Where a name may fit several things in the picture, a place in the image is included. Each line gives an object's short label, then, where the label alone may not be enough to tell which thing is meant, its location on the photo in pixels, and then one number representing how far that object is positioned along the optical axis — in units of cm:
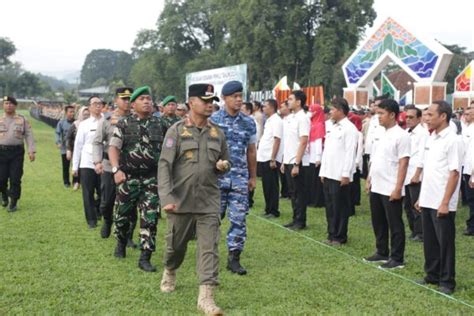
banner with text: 1739
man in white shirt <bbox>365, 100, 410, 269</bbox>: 605
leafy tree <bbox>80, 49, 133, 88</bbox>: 16800
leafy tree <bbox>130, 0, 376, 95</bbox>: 3844
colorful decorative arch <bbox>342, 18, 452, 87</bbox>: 1604
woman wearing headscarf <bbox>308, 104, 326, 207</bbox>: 982
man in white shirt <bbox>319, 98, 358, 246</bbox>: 719
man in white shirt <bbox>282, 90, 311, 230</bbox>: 817
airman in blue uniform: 590
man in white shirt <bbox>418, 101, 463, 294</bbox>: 520
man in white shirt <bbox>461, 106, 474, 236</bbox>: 835
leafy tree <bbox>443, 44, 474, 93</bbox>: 5548
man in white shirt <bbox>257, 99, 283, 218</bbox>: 924
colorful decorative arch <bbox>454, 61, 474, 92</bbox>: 1954
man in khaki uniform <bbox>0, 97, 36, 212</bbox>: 944
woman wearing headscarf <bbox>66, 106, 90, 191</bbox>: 1044
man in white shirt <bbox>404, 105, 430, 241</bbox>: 769
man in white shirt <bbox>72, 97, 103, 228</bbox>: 816
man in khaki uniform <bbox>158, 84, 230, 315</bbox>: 479
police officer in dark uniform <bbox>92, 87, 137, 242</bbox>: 695
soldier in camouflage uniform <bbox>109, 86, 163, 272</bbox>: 596
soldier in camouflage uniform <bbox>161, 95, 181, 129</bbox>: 857
